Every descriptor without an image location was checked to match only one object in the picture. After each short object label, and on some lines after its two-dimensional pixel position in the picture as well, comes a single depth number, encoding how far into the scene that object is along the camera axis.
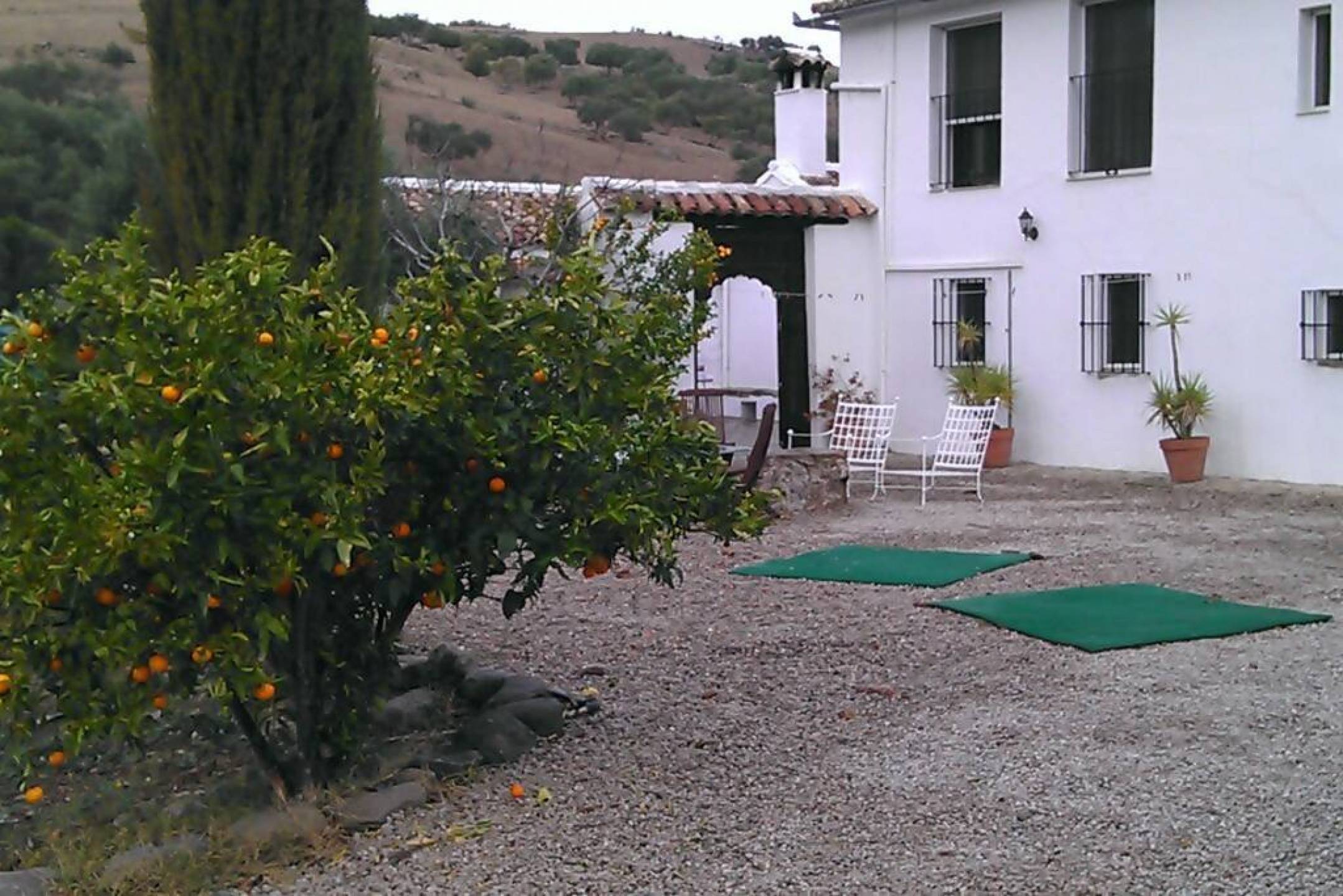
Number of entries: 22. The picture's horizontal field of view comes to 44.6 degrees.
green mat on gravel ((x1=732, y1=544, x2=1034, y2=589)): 9.76
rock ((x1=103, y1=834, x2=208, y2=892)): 4.80
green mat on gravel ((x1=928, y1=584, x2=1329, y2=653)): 7.83
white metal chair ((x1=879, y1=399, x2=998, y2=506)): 14.01
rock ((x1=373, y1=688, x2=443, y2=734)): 6.34
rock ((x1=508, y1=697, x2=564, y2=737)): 6.36
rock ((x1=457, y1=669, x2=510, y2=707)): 6.66
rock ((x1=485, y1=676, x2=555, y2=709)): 6.58
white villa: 14.10
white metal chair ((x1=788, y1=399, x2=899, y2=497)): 14.31
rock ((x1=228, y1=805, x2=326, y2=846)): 5.10
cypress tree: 6.64
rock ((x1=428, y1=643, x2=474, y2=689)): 6.88
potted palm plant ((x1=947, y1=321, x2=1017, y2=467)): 16.03
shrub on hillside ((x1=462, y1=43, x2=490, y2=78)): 52.31
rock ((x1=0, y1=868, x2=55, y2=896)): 4.69
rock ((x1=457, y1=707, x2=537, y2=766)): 6.00
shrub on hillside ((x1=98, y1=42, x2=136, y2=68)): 38.58
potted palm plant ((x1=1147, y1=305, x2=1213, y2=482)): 14.45
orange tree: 4.61
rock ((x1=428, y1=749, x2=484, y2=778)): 5.83
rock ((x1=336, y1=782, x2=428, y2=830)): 5.29
